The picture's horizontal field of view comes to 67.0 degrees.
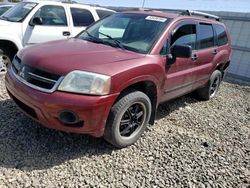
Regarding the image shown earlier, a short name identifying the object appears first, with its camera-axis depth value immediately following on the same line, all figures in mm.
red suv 2065
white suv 3999
